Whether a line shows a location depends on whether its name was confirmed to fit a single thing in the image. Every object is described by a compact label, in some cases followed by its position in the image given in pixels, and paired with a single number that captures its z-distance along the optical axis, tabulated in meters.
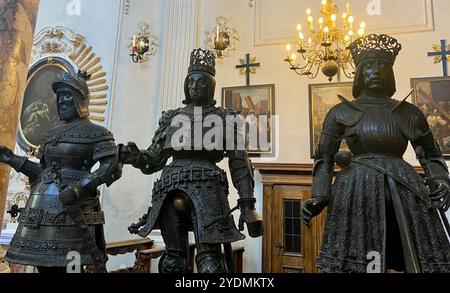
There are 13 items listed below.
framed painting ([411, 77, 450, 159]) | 5.22
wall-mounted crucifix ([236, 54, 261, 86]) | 6.10
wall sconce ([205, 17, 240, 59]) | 5.87
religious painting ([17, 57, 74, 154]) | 6.91
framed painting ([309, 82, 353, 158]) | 5.64
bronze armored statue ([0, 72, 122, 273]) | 2.12
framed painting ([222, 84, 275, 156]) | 5.86
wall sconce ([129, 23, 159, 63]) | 6.11
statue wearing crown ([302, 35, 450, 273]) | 1.79
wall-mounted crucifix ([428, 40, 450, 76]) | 5.33
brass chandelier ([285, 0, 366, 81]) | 4.40
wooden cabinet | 5.38
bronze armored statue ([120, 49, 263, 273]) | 2.01
